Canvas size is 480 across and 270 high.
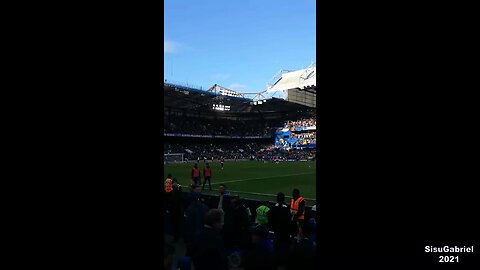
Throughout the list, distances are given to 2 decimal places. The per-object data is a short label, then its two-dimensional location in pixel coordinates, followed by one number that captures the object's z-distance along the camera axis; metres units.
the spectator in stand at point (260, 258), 3.74
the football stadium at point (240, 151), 5.70
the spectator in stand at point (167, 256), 3.52
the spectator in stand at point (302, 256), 4.12
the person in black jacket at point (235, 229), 5.52
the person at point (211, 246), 3.44
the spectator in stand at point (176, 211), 7.55
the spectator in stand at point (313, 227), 5.93
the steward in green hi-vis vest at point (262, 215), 7.16
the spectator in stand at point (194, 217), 5.78
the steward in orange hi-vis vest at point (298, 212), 6.30
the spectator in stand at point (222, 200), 8.65
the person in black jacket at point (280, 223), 5.29
